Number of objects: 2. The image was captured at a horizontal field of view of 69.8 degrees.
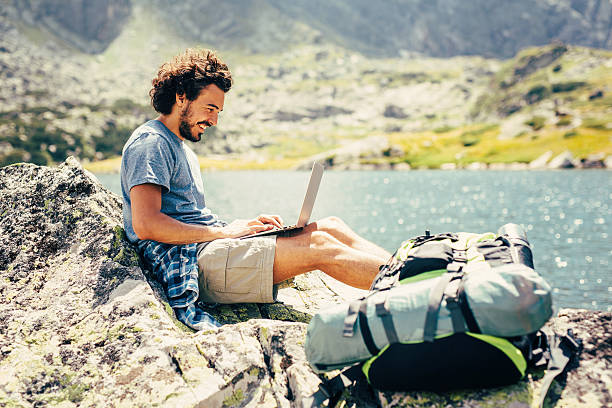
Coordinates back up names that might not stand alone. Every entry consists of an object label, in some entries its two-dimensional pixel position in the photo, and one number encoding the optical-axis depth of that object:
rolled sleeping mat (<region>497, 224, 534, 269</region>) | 3.83
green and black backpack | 3.15
